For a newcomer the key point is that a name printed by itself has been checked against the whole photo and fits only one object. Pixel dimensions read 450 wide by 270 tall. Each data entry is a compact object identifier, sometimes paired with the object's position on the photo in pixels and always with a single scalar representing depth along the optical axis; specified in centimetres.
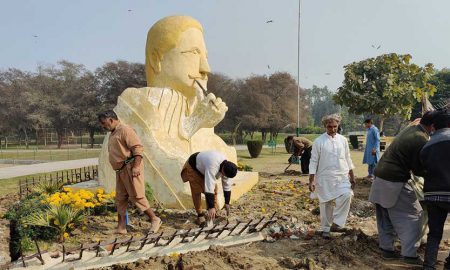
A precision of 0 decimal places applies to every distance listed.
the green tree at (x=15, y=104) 3744
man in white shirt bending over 523
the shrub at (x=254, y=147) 1961
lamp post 2487
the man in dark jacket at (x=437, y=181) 386
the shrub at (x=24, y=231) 452
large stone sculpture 665
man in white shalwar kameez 496
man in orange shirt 499
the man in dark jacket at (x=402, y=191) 423
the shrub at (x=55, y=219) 483
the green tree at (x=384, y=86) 1686
